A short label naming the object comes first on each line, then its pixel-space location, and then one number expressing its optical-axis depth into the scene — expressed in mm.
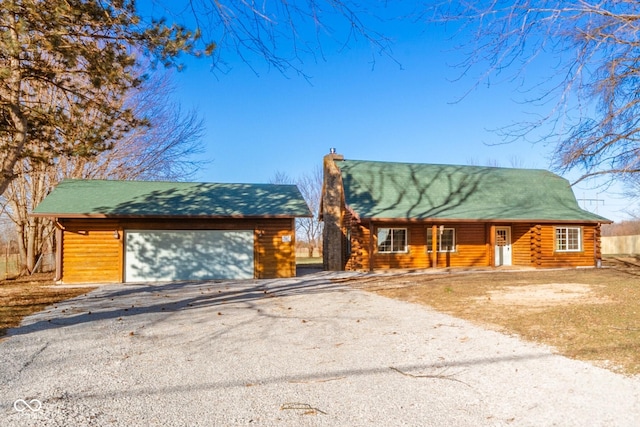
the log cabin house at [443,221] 18578
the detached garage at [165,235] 15125
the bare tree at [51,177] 19531
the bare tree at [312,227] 44597
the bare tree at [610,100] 4344
